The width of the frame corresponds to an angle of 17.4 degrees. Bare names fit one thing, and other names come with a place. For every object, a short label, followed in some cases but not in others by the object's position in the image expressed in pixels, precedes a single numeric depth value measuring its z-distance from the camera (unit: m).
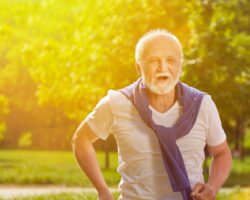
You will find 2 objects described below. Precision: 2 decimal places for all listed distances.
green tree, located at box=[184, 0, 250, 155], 18.39
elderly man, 3.41
